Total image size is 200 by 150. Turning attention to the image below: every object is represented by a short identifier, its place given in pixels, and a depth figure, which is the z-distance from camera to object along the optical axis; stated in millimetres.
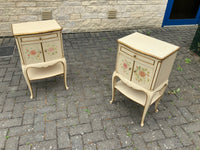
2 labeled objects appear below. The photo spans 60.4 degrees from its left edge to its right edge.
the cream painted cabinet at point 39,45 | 2934
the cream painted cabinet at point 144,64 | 2463
